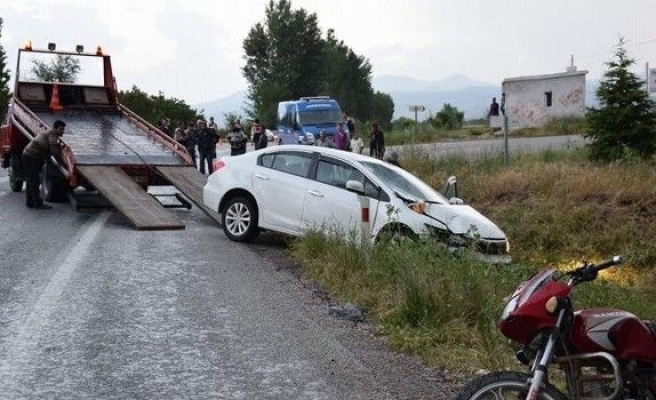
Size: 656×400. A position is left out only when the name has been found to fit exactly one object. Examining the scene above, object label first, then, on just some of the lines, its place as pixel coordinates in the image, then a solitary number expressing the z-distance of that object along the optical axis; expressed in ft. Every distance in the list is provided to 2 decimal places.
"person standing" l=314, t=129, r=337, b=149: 73.59
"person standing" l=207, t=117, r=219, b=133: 75.84
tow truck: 47.34
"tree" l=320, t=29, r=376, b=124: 294.25
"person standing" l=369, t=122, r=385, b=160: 78.28
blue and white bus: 98.27
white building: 145.48
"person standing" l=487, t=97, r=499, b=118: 104.58
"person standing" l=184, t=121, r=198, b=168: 76.23
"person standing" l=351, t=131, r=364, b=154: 77.51
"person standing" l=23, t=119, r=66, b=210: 50.03
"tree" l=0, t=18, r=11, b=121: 174.19
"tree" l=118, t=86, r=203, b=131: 192.44
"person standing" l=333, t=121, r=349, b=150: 78.07
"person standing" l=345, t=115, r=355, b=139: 81.13
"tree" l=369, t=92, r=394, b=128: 323.22
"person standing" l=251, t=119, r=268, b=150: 76.74
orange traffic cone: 60.54
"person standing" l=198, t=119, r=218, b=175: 73.92
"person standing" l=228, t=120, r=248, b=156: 75.00
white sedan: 34.68
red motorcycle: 12.21
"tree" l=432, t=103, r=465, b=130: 181.68
